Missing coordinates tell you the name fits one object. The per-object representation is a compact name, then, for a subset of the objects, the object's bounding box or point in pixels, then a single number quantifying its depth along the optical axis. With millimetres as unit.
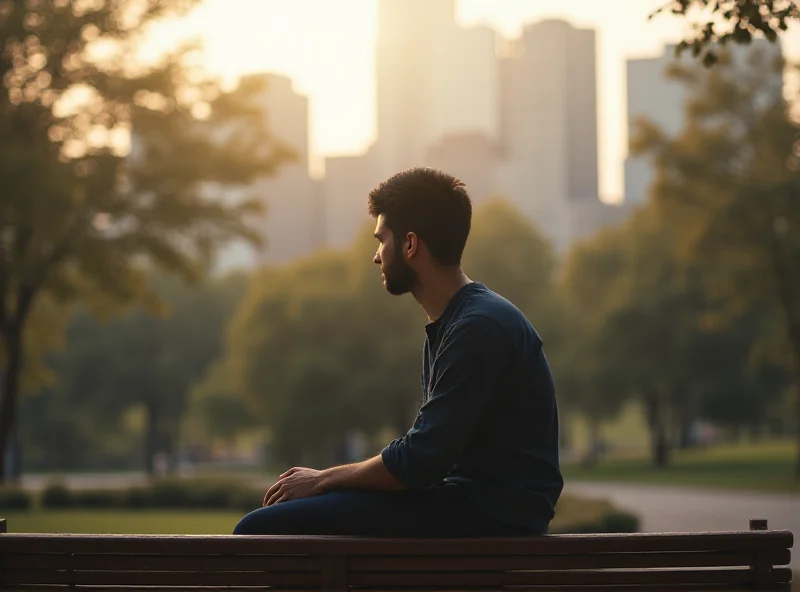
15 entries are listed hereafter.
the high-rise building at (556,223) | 182625
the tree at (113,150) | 24031
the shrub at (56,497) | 30641
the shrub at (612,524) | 17594
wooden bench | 3877
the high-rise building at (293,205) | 172875
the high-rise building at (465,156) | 174000
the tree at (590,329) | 51281
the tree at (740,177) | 30641
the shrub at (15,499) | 27206
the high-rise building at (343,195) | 190125
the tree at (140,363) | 68812
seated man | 3936
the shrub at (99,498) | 30734
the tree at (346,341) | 49281
